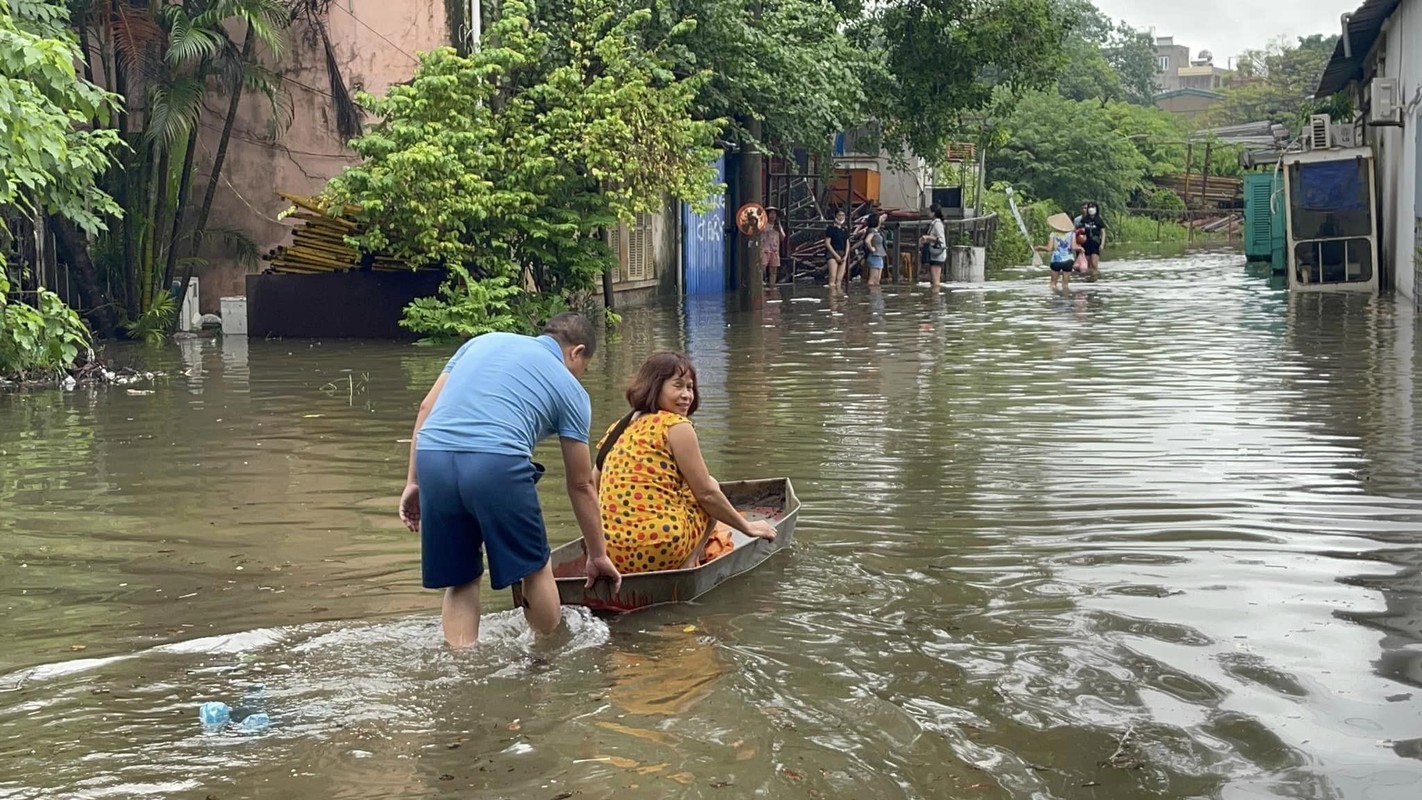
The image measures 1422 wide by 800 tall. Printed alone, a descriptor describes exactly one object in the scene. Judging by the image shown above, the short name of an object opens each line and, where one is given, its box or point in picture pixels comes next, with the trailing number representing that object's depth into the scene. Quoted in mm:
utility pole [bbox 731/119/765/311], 25984
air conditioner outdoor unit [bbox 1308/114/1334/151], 28469
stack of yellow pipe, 19969
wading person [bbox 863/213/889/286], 33188
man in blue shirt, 5812
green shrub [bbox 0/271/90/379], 14023
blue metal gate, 30953
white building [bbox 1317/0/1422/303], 23625
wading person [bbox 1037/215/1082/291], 30484
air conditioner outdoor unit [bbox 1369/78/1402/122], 25391
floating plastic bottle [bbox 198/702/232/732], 5270
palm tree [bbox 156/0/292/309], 18234
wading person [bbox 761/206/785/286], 32906
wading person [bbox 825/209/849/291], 33062
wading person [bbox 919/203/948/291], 32406
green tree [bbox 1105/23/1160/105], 116562
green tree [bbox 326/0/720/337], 18188
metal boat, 6594
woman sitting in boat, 6977
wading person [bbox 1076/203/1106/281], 34156
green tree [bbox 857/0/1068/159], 30328
